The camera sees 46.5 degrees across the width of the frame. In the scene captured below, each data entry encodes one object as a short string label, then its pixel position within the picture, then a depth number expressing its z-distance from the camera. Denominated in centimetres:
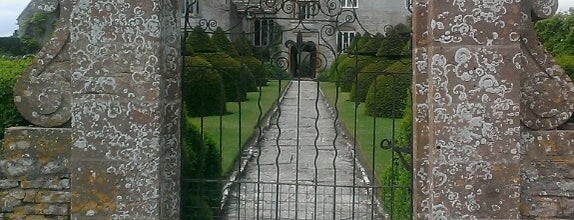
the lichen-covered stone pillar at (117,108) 429
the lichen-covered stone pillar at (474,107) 412
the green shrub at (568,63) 741
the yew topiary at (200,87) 643
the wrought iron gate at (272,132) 505
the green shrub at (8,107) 526
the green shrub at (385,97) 1371
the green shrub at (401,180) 616
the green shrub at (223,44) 803
